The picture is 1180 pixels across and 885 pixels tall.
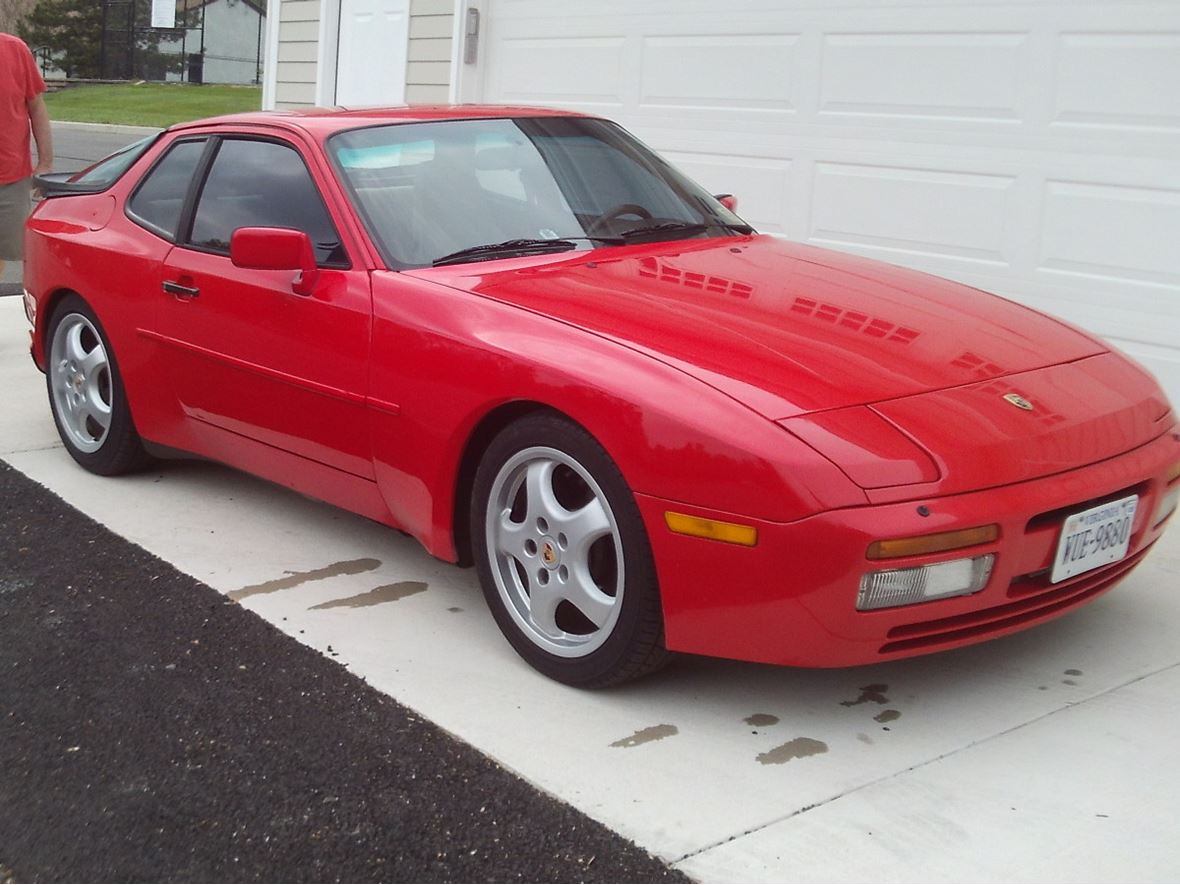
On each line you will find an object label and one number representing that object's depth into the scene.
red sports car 3.01
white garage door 6.20
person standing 7.23
